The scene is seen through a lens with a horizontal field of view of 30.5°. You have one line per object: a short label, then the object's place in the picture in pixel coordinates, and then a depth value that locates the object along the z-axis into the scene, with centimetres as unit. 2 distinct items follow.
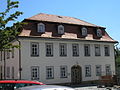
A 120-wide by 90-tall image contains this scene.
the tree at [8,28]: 1536
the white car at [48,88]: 472
